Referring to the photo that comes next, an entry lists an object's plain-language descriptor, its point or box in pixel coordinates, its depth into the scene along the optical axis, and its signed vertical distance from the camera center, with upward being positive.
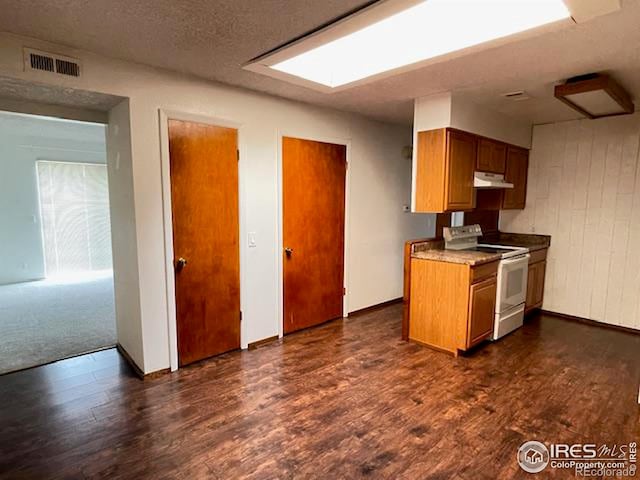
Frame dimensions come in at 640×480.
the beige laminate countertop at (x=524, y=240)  4.53 -0.49
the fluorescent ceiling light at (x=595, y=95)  2.73 +0.89
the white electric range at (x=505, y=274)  3.61 -0.73
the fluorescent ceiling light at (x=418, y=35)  1.87 +1.03
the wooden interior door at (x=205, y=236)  2.95 -0.31
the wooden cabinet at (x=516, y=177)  4.28 +0.31
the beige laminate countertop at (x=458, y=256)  3.25 -0.51
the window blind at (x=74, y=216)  6.43 -0.32
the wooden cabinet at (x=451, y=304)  3.24 -0.96
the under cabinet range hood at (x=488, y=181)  3.69 +0.23
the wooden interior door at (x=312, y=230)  3.71 -0.32
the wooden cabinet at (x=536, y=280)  4.25 -0.94
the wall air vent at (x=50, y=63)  2.20 +0.86
